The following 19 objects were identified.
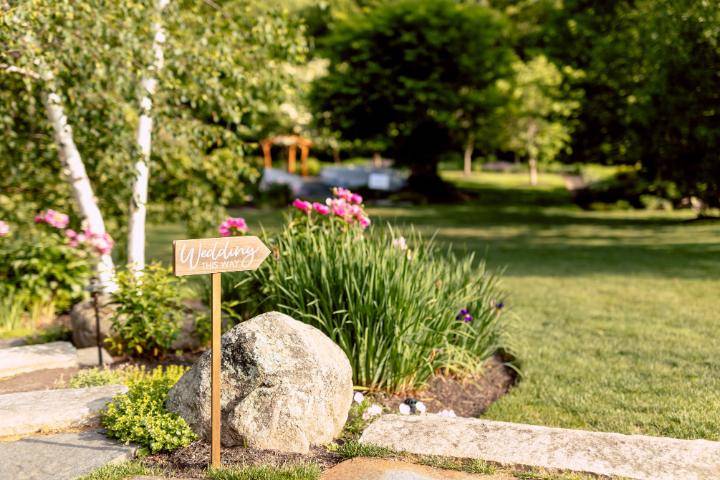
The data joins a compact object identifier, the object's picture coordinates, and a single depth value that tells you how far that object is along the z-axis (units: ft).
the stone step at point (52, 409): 14.17
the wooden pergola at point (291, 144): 117.39
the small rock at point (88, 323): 21.53
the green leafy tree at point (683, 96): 41.37
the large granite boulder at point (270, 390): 13.66
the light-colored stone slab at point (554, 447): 12.32
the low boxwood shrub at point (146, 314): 20.03
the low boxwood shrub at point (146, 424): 13.58
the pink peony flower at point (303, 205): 21.45
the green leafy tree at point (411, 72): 89.92
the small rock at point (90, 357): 19.69
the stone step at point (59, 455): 12.36
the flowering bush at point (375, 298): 17.58
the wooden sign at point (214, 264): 12.50
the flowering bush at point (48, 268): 24.49
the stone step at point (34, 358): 18.75
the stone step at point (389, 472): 12.25
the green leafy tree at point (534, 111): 94.43
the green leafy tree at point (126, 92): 21.13
